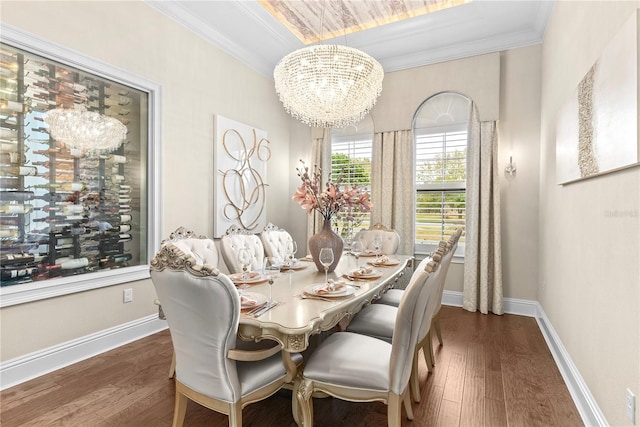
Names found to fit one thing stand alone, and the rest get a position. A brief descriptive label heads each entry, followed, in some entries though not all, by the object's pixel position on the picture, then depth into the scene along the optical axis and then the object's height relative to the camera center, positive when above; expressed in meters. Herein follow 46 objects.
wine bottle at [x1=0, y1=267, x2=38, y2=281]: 2.33 -0.44
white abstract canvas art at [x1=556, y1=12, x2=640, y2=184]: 1.46 +0.53
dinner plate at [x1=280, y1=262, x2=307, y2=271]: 2.79 -0.46
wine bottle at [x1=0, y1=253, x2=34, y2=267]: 2.33 -0.34
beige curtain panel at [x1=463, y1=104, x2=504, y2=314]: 3.98 -0.15
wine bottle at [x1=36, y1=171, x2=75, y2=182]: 2.53 +0.26
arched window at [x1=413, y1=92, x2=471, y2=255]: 4.32 +0.59
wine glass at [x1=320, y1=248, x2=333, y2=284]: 2.27 -0.29
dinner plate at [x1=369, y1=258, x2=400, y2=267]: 2.94 -0.44
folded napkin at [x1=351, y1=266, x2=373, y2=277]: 2.47 -0.44
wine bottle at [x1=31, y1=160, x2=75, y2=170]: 2.50 +0.34
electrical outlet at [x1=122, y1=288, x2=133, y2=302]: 3.10 -0.77
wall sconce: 4.02 +0.53
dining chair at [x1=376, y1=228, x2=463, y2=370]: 1.77 -0.72
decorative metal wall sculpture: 4.00 +0.45
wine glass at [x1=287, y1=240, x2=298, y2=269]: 3.64 -0.38
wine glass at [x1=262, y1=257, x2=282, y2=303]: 1.97 -0.34
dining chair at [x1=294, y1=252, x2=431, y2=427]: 1.55 -0.76
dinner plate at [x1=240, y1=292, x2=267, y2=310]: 1.77 -0.48
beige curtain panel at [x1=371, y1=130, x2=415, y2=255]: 4.50 +0.36
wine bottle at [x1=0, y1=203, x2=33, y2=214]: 2.33 +0.01
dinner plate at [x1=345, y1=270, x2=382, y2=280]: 2.43 -0.46
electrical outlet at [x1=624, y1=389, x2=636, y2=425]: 1.42 -0.81
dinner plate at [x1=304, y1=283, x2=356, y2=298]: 1.94 -0.47
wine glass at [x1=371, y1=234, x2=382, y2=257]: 3.40 -0.32
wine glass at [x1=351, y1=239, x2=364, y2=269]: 2.91 -0.31
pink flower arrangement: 2.63 +0.10
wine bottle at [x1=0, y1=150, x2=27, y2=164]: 2.32 +0.36
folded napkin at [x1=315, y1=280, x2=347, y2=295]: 1.99 -0.45
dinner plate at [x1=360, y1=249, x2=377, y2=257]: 3.52 -0.43
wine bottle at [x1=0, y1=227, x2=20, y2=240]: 2.33 -0.16
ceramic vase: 2.69 -0.25
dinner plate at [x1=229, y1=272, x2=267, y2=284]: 2.32 -0.47
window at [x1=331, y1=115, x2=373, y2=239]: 4.83 +0.77
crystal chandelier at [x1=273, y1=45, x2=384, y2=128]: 2.85 +1.13
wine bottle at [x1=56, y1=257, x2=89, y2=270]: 2.66 -0.42
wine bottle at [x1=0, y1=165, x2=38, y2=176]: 2.32 +0.27
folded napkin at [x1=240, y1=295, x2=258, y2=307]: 1.78 -0.48
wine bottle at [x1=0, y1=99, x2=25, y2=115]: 2.32 +0.70
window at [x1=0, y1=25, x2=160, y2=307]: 2.37 +0.23
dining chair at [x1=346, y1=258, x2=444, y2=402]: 1.60 -0.74
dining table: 1.54 -0.50
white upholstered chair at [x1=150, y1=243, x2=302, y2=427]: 1.41 -0.59
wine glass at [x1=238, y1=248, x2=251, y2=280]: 2.89 -0.39
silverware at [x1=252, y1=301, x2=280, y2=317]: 1.66 -0.49
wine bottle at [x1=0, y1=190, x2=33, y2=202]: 2.33 +0.10
